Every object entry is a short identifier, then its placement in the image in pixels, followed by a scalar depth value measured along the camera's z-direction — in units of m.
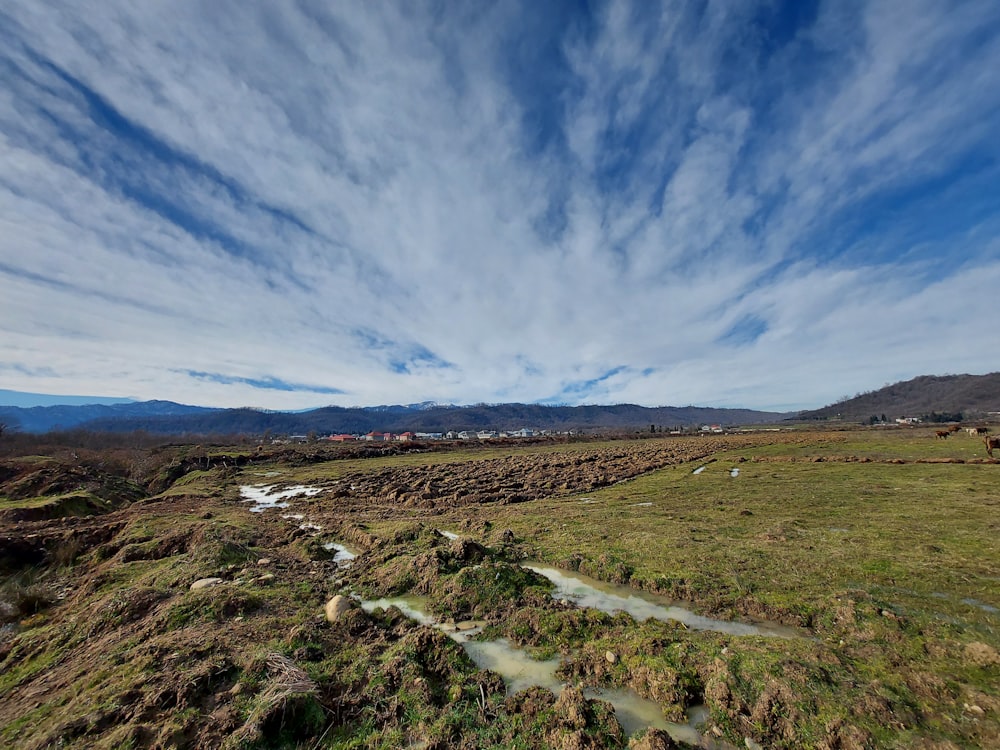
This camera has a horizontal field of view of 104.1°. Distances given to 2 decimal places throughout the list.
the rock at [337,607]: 9.05
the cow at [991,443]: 32.62
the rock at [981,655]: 6.69
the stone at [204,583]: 9.92
